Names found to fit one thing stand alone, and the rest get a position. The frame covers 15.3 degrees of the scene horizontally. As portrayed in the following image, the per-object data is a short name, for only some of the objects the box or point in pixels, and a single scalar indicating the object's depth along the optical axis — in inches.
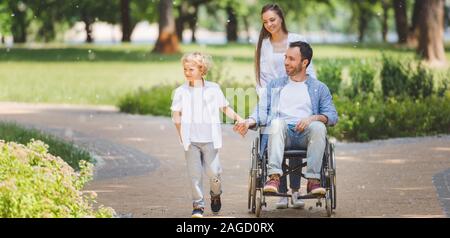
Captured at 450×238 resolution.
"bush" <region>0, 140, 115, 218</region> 416.6
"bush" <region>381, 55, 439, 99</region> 1049.1
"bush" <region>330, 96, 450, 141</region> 909.9
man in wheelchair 499.3
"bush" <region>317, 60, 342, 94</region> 1063.4
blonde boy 488.3
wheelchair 504.5
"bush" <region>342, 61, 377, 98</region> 1055.8
